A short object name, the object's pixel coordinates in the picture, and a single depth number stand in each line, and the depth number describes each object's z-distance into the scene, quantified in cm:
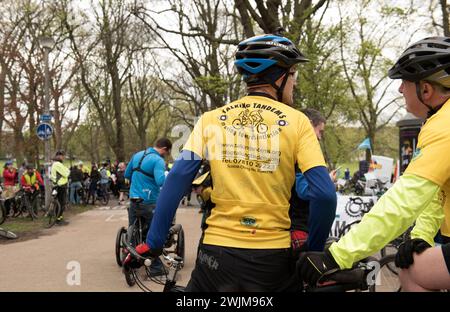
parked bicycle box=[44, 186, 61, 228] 1341
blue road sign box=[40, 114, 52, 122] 1510
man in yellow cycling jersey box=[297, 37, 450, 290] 171
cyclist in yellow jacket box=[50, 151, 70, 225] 1393
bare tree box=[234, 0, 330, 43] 1205
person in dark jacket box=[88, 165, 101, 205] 2112
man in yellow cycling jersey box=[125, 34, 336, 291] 217
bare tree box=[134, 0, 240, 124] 1691
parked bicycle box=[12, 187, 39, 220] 1485
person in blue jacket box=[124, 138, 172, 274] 719
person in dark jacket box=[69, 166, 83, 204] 1955
